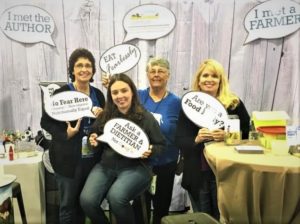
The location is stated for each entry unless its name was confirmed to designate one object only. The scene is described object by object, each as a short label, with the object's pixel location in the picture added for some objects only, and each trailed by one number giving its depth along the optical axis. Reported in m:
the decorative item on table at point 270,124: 1.61
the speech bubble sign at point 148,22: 1.80
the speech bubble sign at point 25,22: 1.81
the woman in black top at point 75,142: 1.79
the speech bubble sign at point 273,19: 1.76
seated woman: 1.68
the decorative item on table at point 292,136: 1.58
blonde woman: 1.76
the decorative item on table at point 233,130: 1.71
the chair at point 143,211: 1.78
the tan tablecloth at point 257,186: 1.34
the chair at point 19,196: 1.76
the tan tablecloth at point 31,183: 1.82
